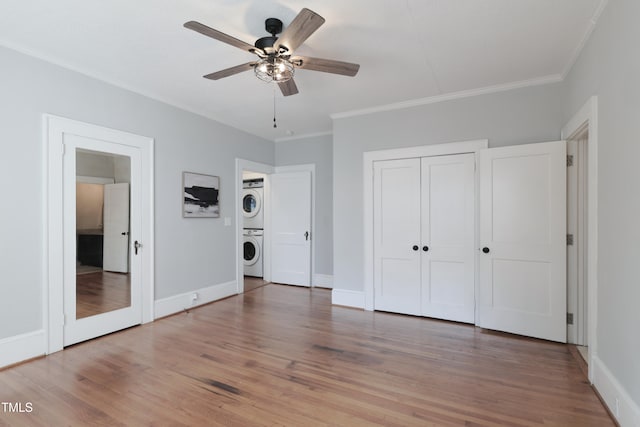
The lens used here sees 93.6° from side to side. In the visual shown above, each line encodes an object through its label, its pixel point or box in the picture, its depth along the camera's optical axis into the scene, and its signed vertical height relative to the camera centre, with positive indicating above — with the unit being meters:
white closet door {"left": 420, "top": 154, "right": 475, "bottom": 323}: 3.54 -0.30
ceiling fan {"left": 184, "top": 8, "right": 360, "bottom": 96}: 1.87 +1.14
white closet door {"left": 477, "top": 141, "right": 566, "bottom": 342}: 2.99 -0.29
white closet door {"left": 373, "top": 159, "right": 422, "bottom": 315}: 3.82 -0.30
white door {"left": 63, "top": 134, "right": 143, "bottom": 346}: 2.90 -0.43
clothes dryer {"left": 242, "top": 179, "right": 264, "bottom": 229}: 6.07 +0.19
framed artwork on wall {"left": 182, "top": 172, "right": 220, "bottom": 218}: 4.08 +0.24
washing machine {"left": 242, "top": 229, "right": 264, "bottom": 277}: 6.04 -0.81
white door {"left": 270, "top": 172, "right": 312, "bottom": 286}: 5.46 -0.29
